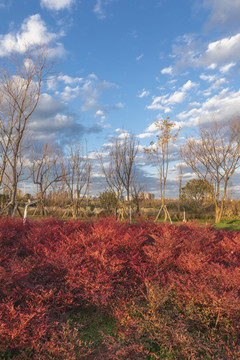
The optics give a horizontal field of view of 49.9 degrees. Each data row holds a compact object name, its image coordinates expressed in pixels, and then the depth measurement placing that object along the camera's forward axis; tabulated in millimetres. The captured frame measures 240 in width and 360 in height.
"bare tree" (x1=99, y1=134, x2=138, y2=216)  12047
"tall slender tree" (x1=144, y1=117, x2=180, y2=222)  10703
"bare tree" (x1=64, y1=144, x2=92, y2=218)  13773
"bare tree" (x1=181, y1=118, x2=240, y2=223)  14922
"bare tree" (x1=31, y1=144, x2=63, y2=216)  16000
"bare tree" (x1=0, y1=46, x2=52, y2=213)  9136
